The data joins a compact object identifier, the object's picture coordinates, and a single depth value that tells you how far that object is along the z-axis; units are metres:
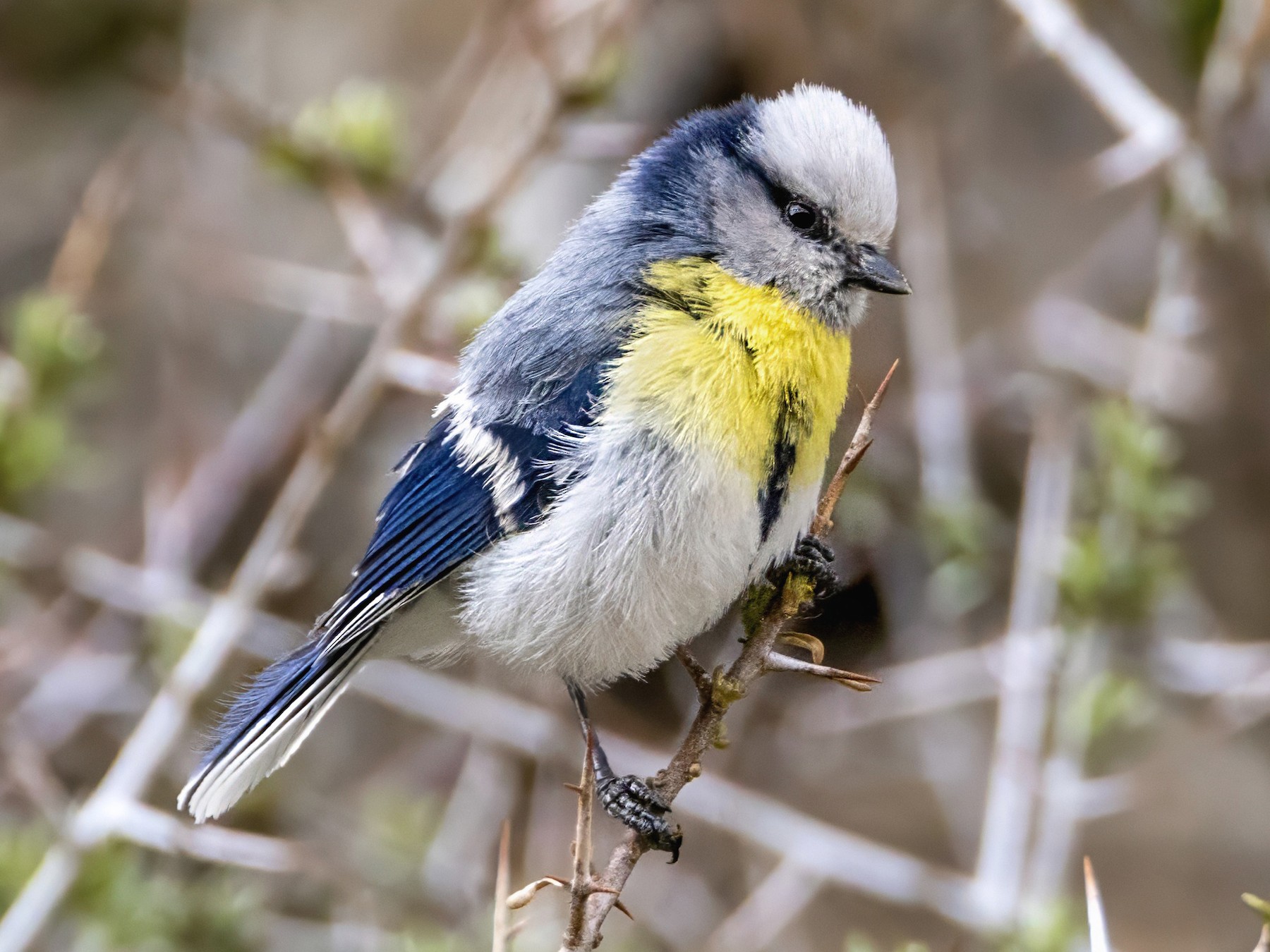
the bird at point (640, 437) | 2.95
